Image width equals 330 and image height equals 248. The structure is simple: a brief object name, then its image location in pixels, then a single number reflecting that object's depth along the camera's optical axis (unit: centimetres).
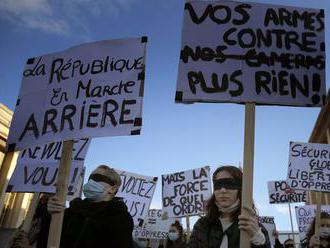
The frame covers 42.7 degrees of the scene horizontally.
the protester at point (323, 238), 520
